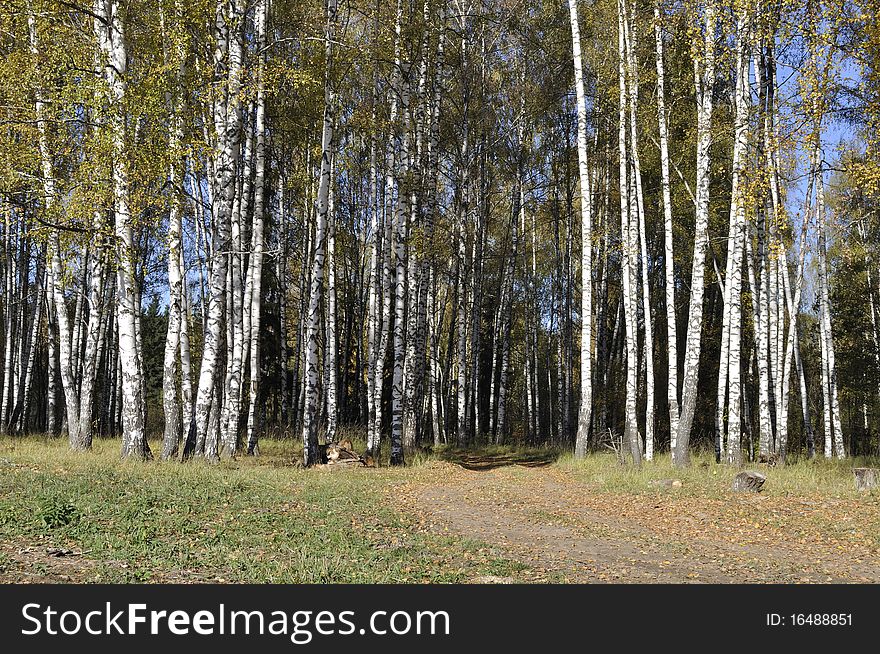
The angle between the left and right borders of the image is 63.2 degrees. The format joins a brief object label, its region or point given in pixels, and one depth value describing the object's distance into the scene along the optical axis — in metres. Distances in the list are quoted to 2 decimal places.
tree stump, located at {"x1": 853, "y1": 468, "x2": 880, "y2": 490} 12.59
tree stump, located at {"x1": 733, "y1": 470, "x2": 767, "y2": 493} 12.39
